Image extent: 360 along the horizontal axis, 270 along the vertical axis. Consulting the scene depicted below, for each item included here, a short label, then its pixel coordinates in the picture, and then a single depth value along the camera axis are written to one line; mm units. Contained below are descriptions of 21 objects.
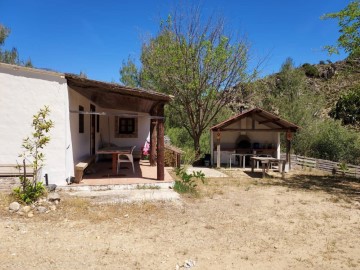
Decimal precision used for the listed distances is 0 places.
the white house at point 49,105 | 7070
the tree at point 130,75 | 21844
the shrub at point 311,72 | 43469
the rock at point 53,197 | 6238
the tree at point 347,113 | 16416
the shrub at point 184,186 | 7923
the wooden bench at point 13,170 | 6855
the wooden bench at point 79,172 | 7594
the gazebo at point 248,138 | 14641
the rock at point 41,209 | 5823
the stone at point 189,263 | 3823
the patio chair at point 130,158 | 8841
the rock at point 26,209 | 5746
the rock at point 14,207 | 5745
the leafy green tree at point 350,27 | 10427
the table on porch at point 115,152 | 8508
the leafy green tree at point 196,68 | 15781
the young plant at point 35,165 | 6180
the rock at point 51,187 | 6884
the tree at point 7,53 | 21734
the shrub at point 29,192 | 6098
